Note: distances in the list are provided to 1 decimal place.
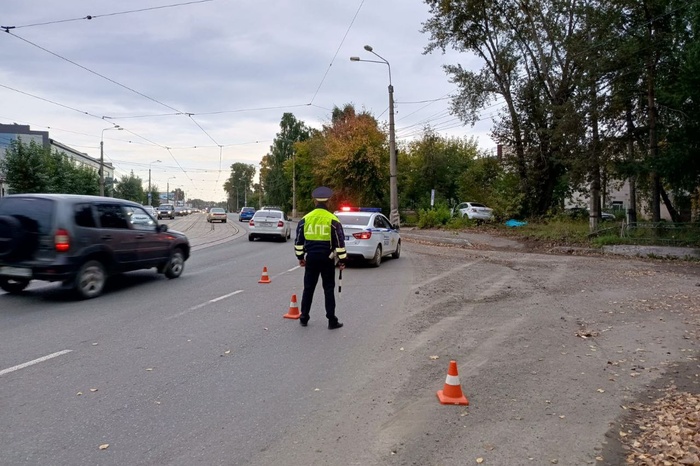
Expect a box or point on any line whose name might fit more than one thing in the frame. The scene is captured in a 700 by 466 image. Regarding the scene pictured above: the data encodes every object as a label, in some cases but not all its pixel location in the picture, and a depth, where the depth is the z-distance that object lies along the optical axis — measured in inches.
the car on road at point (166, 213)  2247.7
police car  564.1
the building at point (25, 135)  2888.8
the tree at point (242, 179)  5921.8
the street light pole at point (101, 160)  1590.8
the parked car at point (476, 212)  1312.5
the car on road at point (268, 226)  968.9
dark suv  339.9
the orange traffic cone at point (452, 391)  180.9
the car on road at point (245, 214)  2261.3
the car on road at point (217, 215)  1911.9
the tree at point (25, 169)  1407.5
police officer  288.0
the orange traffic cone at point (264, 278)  450.6
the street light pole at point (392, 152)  1090.7
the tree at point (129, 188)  2793.8
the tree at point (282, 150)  2844.0
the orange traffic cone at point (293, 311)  311.3
